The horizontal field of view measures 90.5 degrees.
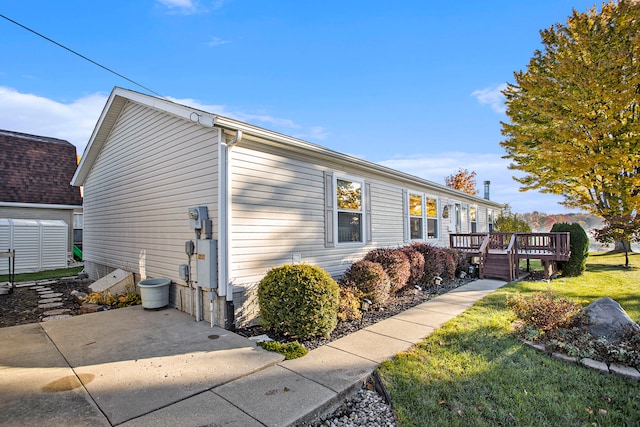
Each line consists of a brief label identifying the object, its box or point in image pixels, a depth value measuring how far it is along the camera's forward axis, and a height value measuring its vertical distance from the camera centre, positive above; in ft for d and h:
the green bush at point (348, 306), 17.60 -4.70
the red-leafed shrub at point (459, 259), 31.07 -3.73
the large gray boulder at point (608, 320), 13.20 -4.29
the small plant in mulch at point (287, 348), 12.78 -5.21
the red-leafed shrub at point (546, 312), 14.43 -4.29
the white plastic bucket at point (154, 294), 19.24 -4.27
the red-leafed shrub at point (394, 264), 22.49 -2.96
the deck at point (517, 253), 31.24 -3.25
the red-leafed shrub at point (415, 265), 25.08 -3.43
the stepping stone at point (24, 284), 28.14 -5.38
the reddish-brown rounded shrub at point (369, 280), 20.02 -3.66
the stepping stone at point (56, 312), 19.38 -5.43
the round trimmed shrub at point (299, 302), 14.62 -3.71
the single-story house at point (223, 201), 16.57 +1.54
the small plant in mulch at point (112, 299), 21.42 -5.10
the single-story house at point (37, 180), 41.37 +6.27
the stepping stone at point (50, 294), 24.23 -5.40
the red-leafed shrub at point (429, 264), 27.32 -3.61
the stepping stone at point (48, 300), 22.31 -5.40
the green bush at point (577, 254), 32.45 -3.34
